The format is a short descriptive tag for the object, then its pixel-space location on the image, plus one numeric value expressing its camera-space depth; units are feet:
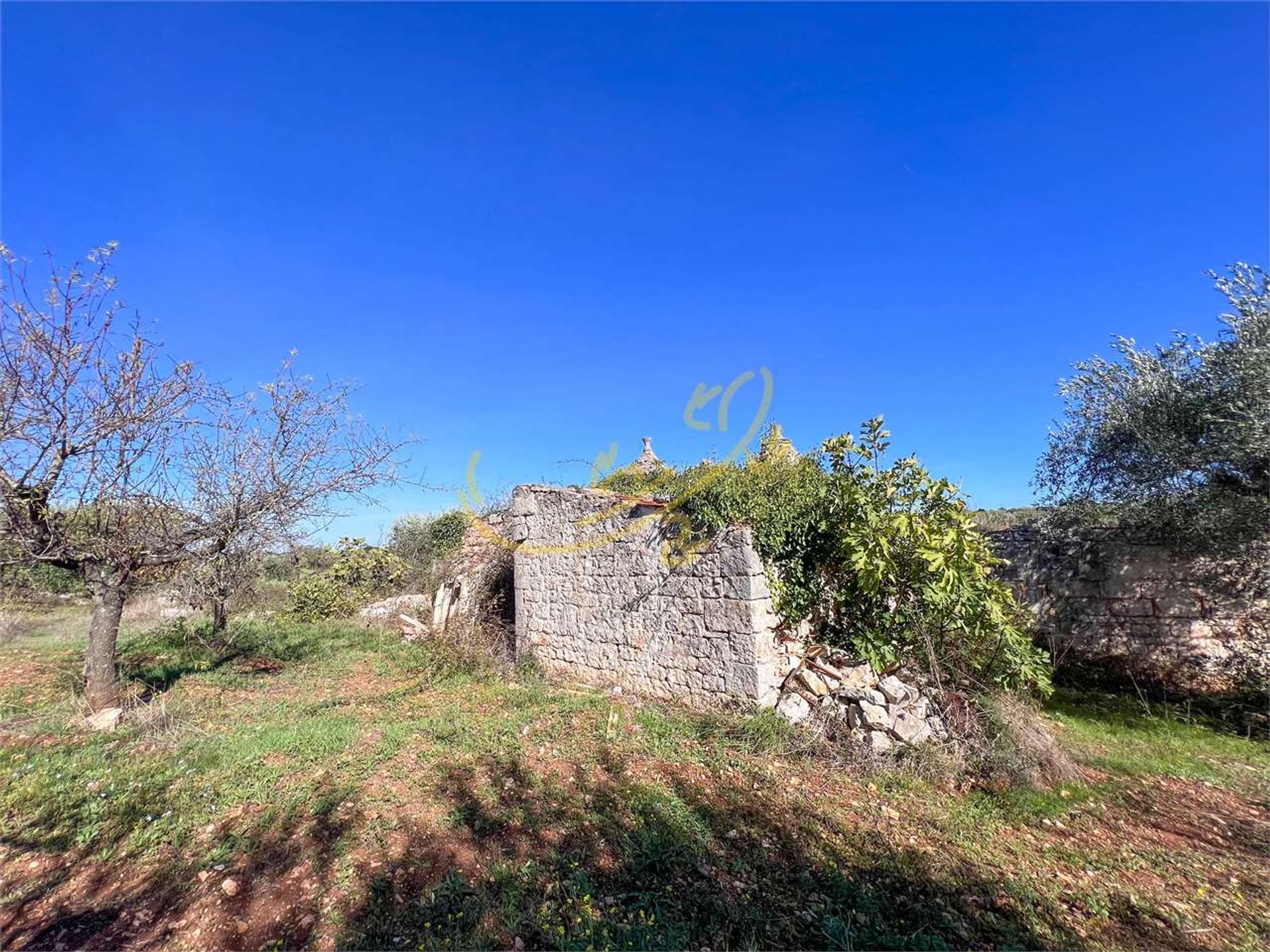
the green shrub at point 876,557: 18.11
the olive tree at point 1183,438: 19.56
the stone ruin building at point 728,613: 19.40
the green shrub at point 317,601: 44.29
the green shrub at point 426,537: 49.93
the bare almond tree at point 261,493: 20.01
